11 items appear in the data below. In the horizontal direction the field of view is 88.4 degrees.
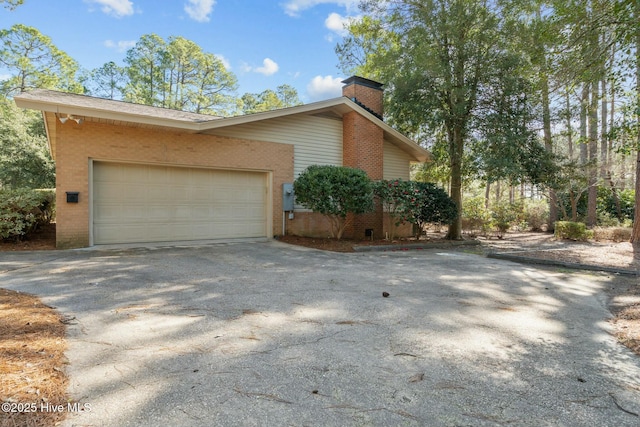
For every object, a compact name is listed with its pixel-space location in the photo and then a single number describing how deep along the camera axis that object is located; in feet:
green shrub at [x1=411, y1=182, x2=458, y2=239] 35.14
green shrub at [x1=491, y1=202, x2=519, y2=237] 48.70
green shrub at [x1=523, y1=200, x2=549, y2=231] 58.90
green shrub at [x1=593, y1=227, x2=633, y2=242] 40.97
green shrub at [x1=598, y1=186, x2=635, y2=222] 57.52
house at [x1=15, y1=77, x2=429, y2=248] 25.93
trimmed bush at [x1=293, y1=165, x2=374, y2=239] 31.22
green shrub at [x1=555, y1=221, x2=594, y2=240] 42.39
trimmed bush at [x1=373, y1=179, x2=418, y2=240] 33.76
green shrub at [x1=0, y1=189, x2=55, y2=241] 25.13
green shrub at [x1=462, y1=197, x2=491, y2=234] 49.26
